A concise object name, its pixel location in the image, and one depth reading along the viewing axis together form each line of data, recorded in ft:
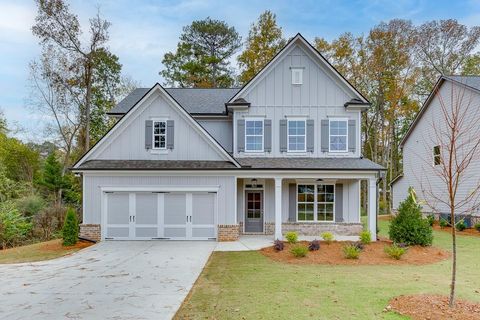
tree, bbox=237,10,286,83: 97.09
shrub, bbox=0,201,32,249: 52.90
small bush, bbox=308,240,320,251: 40.19
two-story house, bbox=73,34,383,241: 49.80
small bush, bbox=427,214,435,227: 68.51
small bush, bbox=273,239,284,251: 41.01
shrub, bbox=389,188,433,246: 42.34
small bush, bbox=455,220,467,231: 62.08
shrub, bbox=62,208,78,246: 46.44
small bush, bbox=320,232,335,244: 44.83
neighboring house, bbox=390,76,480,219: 63.42
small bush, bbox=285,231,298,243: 44.65
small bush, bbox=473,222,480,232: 58.60
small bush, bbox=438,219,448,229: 65.92
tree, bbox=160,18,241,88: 111.04
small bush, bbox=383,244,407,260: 36.24
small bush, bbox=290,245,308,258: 37.21
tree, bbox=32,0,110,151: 80.02
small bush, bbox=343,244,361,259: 36.27
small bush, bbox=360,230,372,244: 44.11
